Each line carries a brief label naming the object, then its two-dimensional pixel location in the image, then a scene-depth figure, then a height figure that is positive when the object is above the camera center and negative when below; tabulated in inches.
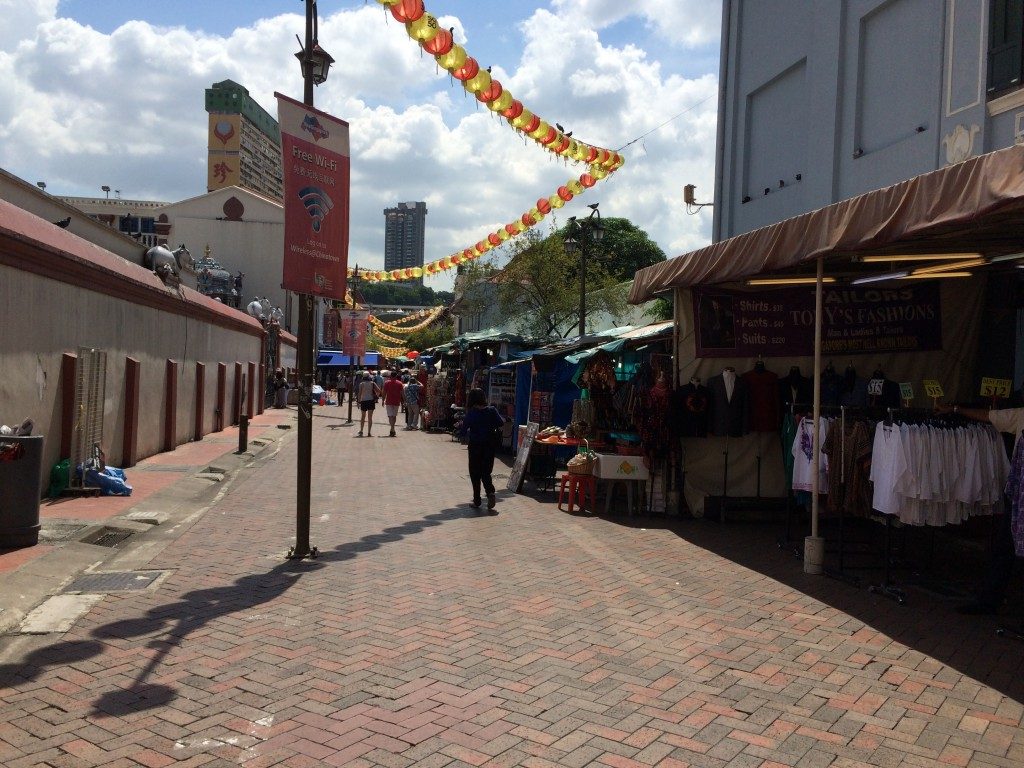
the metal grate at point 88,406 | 469.1 -19.8
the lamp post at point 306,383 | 340.5 -1.2
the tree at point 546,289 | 1346.0 +161.6
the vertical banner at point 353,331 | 1334.9 +80.9
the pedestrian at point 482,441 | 480.7 -30.6
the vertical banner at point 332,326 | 1664.6 +109.3
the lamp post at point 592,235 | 830.4 +155.9
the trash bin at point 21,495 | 325.7 -48.8
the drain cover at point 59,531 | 352.5 -68.7
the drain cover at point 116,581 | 290.0 -73.4
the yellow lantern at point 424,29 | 412.5 +174.3
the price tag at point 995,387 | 314.0 +7.1
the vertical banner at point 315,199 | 334.6 +73.6
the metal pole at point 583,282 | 882.1 +117.9
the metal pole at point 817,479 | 317.4 -29.8
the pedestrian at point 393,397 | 1011.3 -16.2
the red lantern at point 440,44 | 432.8 +175.1
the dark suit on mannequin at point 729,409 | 434.0 -6.7
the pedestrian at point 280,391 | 1539.1 -22.2
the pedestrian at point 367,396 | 1015.0 -16.3
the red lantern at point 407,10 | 393.0 +173.6
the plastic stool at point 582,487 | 475.8 -54.3
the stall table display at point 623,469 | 462.0 -42.0
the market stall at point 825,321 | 327.9 +39.9
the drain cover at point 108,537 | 361.7 -72.0
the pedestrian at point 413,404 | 1171.9 -27.6
